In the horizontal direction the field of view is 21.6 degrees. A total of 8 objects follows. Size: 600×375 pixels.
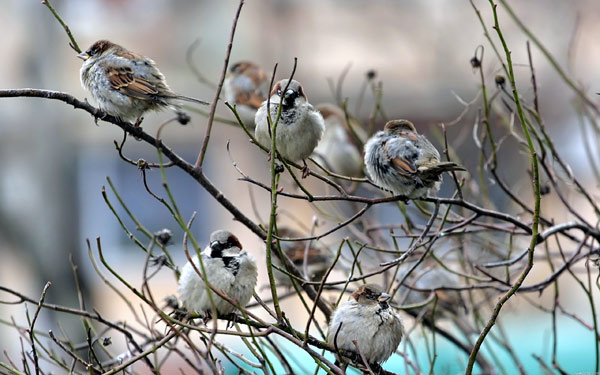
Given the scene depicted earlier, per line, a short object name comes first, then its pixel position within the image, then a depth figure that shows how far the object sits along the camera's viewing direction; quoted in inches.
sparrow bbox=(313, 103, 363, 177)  457.7
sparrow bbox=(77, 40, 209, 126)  265.7
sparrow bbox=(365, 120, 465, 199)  235.0
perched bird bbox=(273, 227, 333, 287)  372.1
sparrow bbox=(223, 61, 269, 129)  411.5
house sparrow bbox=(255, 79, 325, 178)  263.1
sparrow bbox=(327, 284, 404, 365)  244.2
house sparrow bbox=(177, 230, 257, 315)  239.5
